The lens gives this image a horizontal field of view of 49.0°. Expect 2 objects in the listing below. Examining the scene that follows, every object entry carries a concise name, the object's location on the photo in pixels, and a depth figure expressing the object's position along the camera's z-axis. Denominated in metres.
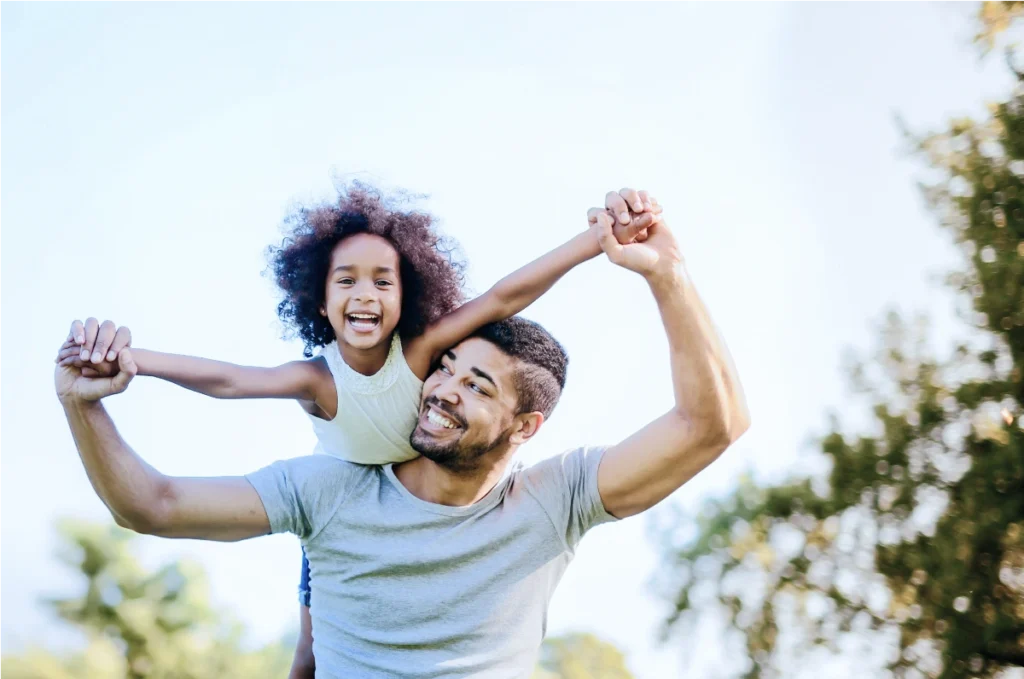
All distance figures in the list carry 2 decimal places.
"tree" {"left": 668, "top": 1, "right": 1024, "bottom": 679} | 8.61
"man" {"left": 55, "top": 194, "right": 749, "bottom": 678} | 2.54
